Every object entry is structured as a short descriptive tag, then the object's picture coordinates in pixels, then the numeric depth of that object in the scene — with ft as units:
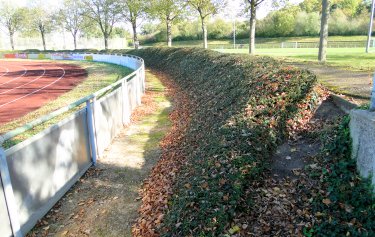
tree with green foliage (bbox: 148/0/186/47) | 118.72
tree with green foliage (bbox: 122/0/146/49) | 145.59
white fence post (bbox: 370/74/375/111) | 14.12
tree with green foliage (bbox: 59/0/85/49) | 221.46
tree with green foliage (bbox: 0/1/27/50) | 244.01
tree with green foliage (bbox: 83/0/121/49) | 176.51
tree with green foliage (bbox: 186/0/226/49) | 101.50
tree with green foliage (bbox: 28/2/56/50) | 237.45
